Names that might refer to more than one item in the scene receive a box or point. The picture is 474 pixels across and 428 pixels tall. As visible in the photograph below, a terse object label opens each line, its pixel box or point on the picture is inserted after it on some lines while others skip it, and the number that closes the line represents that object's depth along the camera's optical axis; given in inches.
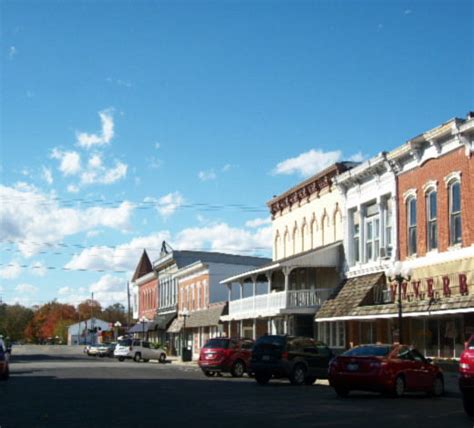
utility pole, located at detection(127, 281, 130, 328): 3459.6
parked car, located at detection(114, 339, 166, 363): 2273.6
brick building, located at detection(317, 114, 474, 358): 1147.3
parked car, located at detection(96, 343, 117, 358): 2723.9
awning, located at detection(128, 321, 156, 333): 3056.3
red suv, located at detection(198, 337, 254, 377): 1310.3
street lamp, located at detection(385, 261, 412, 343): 1079.0
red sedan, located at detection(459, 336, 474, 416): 626.2
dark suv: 1098.1
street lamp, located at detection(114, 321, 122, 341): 3449.8
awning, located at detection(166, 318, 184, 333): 2691.4
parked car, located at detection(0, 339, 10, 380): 1160.6
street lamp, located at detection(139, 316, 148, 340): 2999.3
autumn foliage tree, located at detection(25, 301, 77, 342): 6771.7
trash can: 2247.8
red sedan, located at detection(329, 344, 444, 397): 833.5
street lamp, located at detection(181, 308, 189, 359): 2428.6
